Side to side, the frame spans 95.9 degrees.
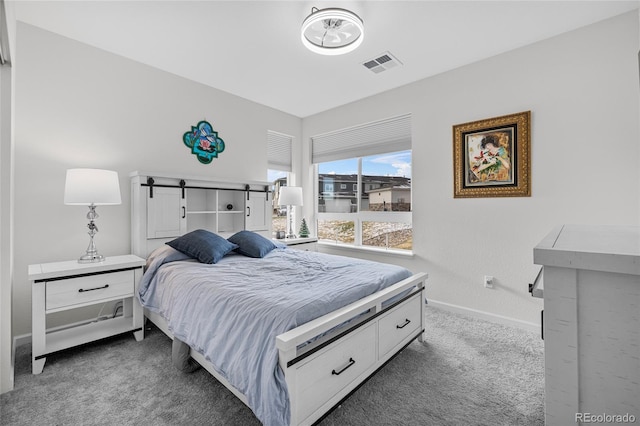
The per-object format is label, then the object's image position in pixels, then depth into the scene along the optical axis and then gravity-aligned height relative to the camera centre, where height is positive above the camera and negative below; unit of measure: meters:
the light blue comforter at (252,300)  1.34 -0.50
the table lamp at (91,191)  2.29 +0.22
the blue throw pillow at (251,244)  2.90 -0.29
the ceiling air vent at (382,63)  2.91 +1.59
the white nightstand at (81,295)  2.04 -0.60
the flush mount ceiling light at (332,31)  2.12 +1.48
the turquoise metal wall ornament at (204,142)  3.48 +0.92
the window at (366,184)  3.76 +0.45
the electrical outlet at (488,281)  2.95 -0.69
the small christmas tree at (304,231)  4.41 -0.24
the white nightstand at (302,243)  3.99 -0.40
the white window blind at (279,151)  4.46 +1.03
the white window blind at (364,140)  3.69 +1.06
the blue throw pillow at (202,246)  2.58 -0.28
